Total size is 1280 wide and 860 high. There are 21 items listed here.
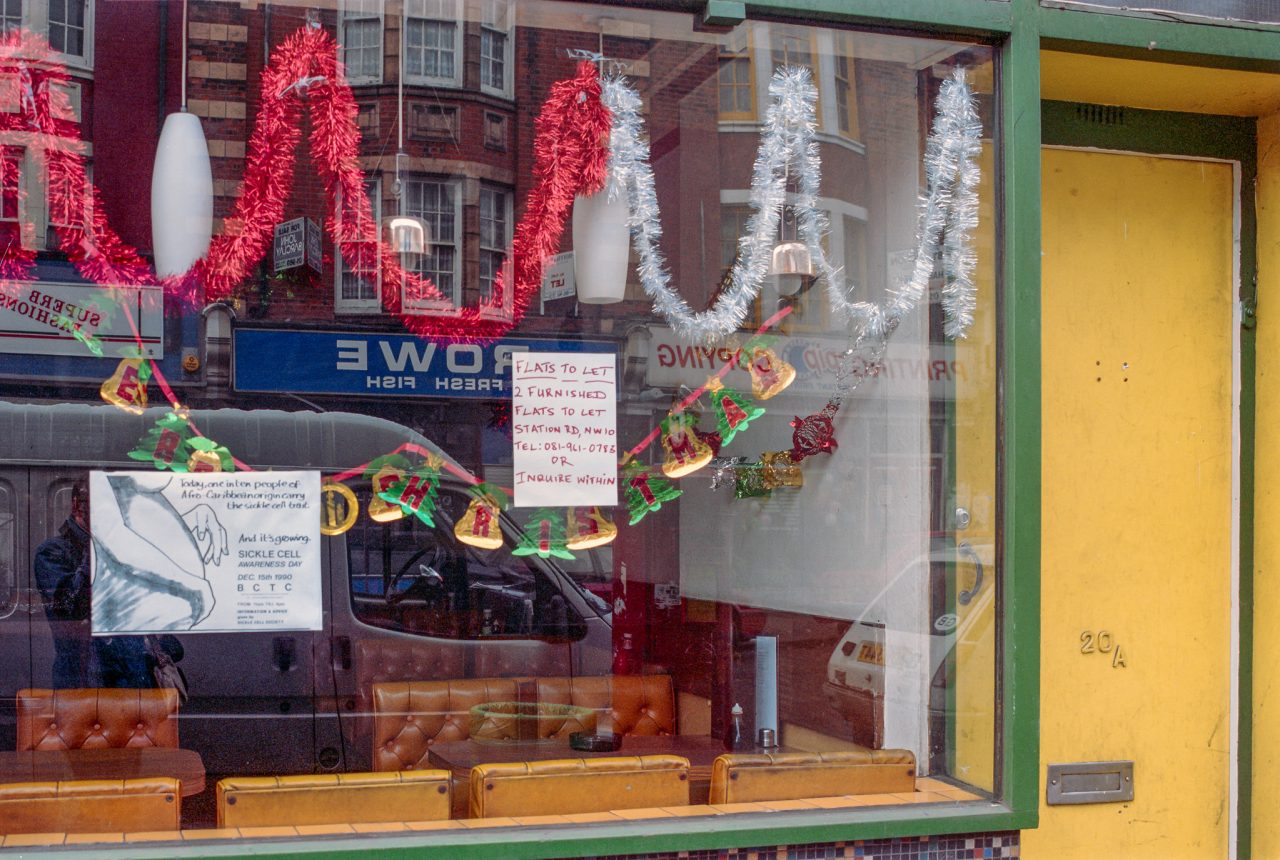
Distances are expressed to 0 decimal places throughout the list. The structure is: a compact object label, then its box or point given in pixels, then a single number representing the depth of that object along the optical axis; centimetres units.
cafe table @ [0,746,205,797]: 414
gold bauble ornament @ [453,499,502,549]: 509
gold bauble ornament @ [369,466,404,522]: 540
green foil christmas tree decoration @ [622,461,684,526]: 484
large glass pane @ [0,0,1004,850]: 416
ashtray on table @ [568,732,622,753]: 479
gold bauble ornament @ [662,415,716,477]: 514
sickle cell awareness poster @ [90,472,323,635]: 395
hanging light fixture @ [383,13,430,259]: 481
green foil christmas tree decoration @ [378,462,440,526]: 543
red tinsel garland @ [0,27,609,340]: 420
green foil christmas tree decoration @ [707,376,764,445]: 517
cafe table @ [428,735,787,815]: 403
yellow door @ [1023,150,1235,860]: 461
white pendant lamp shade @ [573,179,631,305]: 464
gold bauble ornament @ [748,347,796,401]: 509
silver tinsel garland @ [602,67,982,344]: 438
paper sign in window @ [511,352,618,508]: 442
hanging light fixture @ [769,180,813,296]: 469
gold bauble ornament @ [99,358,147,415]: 475
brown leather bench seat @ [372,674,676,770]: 552
